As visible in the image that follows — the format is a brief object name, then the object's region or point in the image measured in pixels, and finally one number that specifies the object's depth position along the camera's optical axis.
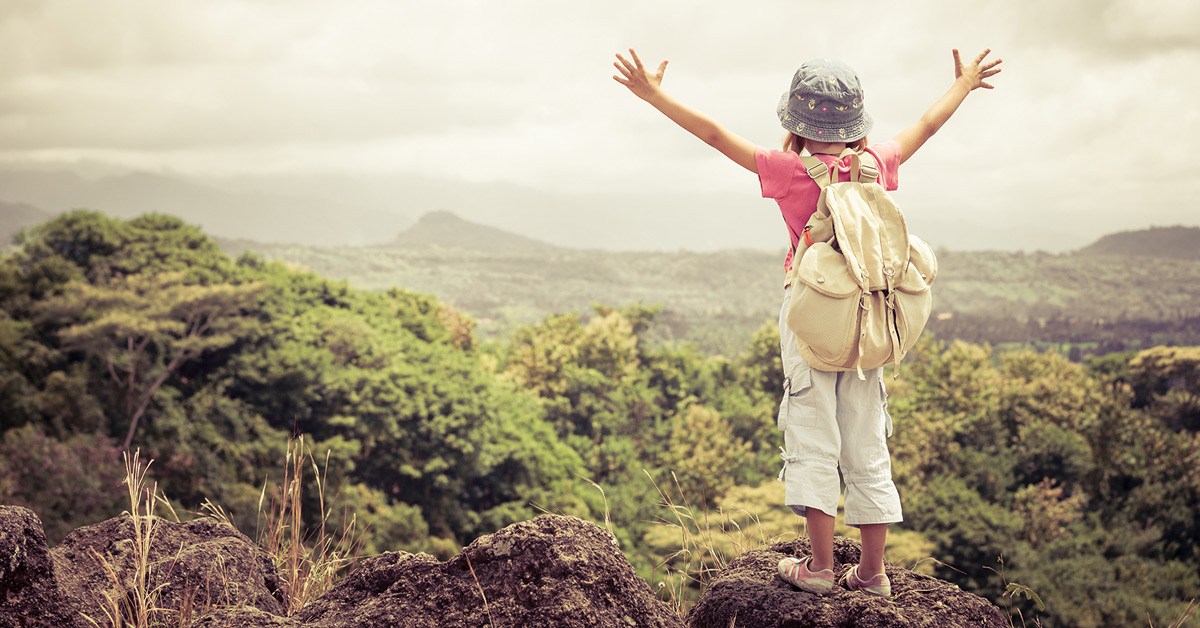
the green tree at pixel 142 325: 22.84
